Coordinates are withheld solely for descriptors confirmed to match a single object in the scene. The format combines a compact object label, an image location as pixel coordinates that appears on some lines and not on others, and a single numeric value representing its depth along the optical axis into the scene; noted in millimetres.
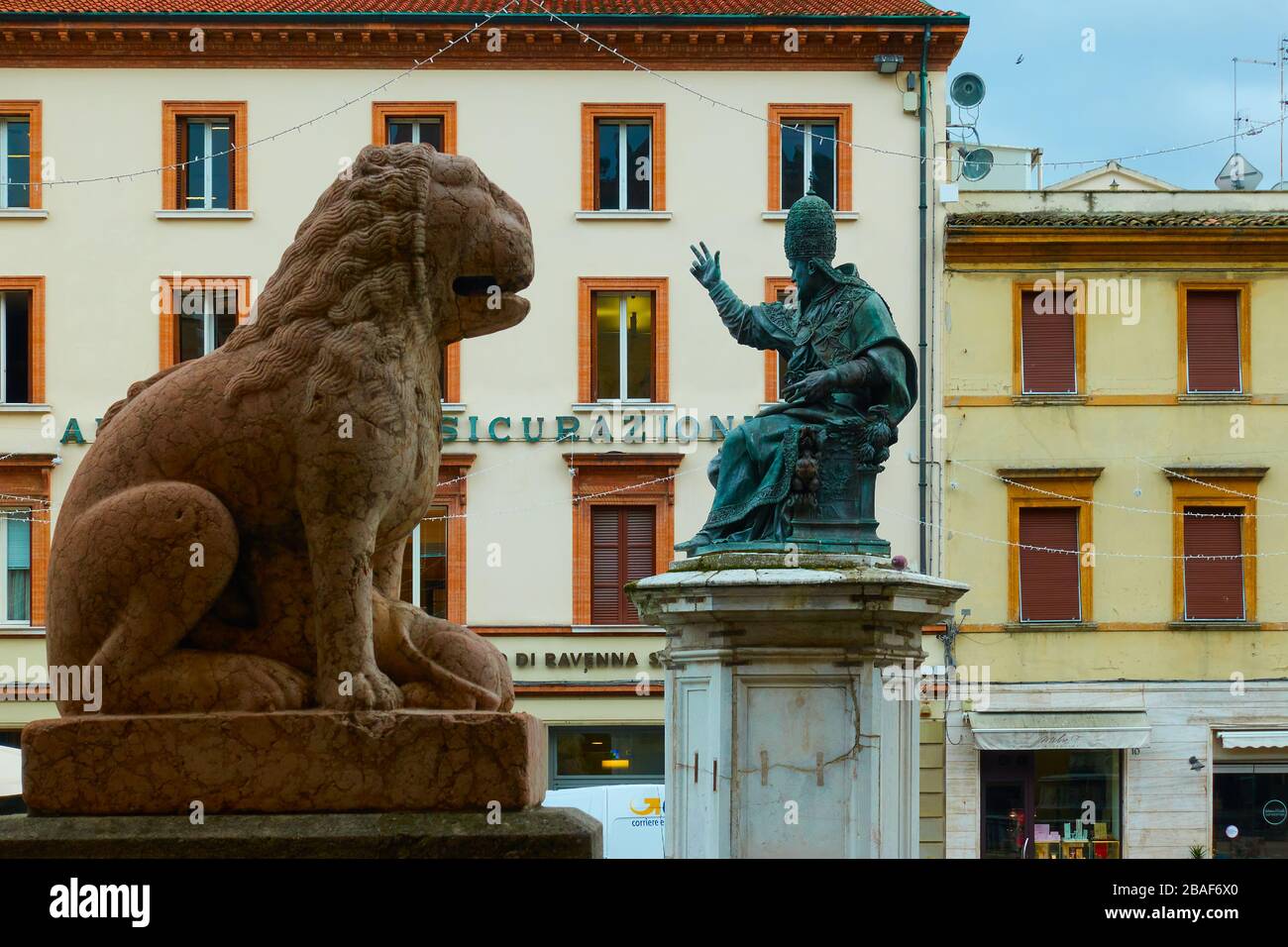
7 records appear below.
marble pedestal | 11836
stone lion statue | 5340
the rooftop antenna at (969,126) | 31844
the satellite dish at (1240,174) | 36375
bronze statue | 12664
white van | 22797
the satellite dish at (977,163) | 31906
